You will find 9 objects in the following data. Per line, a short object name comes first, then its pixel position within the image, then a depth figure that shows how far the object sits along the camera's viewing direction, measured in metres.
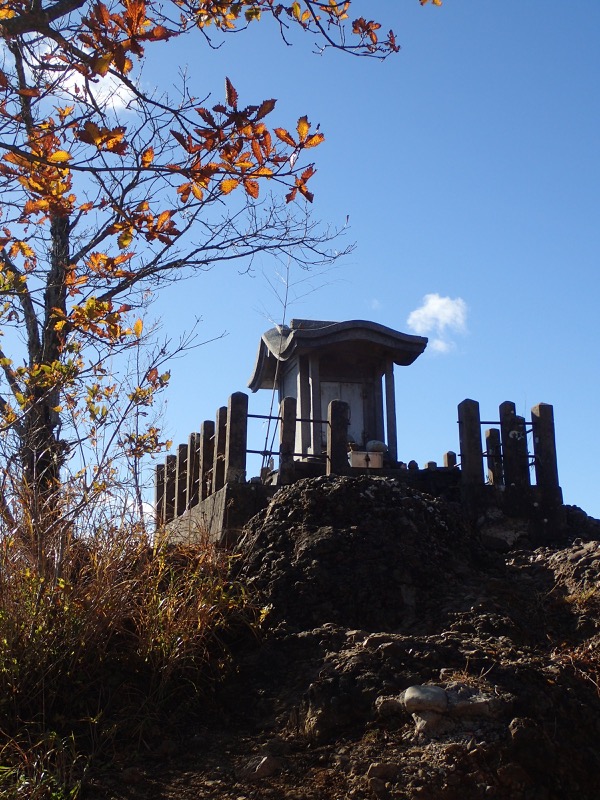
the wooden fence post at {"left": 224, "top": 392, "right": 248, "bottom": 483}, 8.23
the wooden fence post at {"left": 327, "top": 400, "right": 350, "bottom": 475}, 8.59
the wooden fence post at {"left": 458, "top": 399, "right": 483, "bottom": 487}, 9.02
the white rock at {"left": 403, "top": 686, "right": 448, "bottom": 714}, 4.08
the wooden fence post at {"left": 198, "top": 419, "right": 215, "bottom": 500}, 9.46
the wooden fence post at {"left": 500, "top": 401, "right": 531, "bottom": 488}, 9.07
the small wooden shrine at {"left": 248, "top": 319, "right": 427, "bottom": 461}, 12.38
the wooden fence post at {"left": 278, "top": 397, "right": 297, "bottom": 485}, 8.54
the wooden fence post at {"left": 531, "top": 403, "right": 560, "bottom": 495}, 9.15
